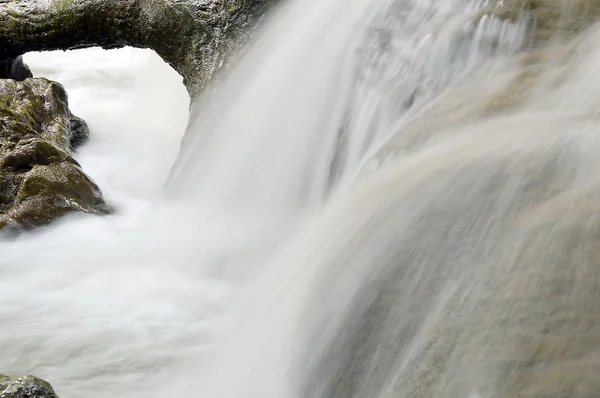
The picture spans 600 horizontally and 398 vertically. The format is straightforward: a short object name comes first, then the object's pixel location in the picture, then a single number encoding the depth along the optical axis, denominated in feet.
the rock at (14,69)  23.26
